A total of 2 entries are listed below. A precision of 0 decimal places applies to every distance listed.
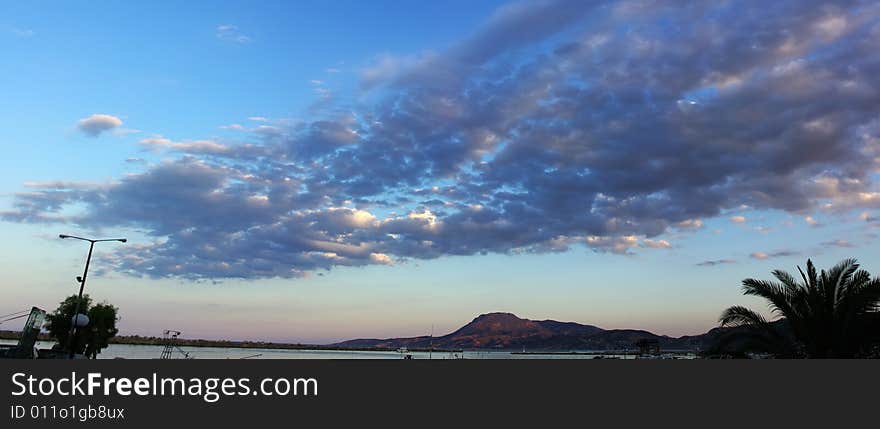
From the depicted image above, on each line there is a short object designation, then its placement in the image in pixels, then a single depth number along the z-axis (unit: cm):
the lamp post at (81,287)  3460
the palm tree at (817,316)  2481
